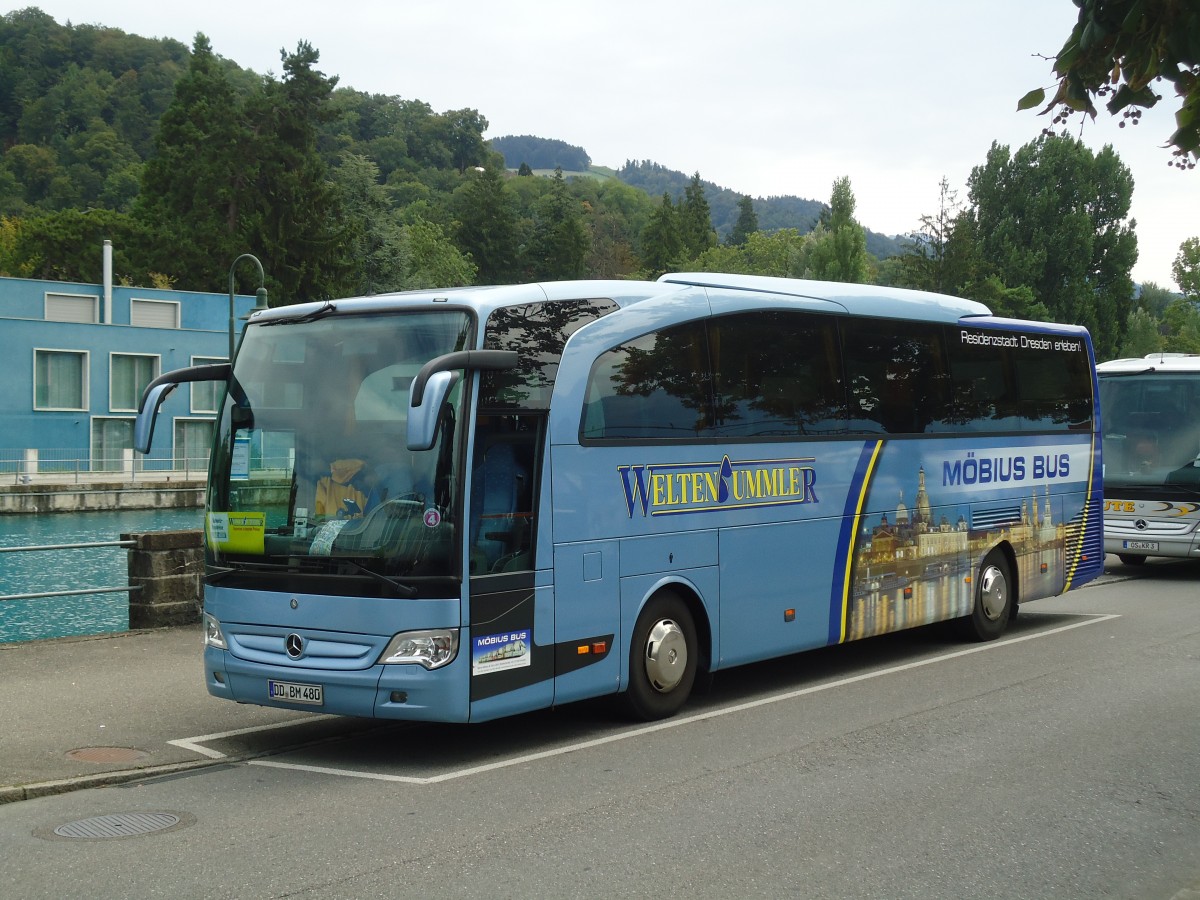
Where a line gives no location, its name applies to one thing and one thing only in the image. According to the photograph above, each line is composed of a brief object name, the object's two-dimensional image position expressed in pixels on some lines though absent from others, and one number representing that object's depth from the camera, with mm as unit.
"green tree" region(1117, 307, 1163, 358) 86625
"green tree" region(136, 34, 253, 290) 84062
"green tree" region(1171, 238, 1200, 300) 76562
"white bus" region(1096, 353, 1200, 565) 19625
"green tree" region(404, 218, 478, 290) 109062
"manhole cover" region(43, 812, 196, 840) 7117
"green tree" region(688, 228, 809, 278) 116312
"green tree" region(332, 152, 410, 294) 97625
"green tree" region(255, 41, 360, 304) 85000
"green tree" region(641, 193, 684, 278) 151000
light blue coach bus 8641
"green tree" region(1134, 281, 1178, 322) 152462
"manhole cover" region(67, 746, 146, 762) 8797
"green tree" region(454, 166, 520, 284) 129375
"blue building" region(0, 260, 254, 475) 62125
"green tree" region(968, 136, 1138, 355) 86938
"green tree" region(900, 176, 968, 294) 74000
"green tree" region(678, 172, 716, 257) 153500
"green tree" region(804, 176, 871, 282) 85938
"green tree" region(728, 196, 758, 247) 188500
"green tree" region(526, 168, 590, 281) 127938
